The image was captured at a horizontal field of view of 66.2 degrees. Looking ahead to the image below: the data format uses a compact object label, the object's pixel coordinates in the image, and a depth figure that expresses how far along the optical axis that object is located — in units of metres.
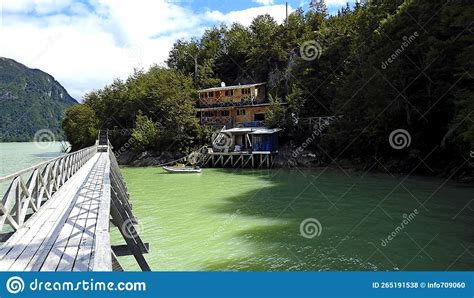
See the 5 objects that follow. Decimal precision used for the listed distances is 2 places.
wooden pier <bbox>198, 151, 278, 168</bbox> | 37.69
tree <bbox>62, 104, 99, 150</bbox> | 56.75
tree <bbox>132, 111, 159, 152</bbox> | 45.19
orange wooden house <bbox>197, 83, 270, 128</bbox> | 47.89
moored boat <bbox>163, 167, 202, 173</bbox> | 33.28
